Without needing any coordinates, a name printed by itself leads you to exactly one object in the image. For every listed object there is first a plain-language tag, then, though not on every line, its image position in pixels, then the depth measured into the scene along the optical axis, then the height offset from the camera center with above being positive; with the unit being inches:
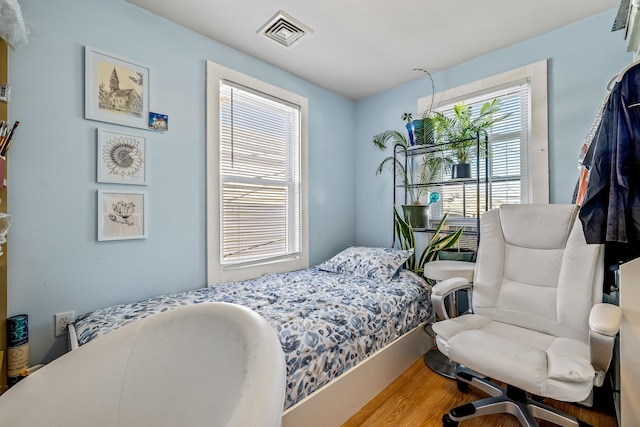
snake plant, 94.0 -10.6
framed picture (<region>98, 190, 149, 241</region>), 67.8 -0.4
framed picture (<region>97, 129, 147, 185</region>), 67.7 +13.7
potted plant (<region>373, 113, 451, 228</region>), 99.5 +18.1
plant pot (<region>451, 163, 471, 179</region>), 93.1 +13.8
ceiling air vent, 76.8 +52.9
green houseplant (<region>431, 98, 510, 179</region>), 91.0 +27.2
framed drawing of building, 66.2 +30.7
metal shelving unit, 89.0 +12.6
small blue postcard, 75.5 +24.9
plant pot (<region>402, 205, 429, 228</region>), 98.4 -1.2
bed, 52.4 -23.7
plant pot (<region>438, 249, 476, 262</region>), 90.4 -14.3
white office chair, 43.9 -21.8
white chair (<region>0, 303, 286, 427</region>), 24.3 -16.4
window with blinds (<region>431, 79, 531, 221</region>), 89.7 +17.1
